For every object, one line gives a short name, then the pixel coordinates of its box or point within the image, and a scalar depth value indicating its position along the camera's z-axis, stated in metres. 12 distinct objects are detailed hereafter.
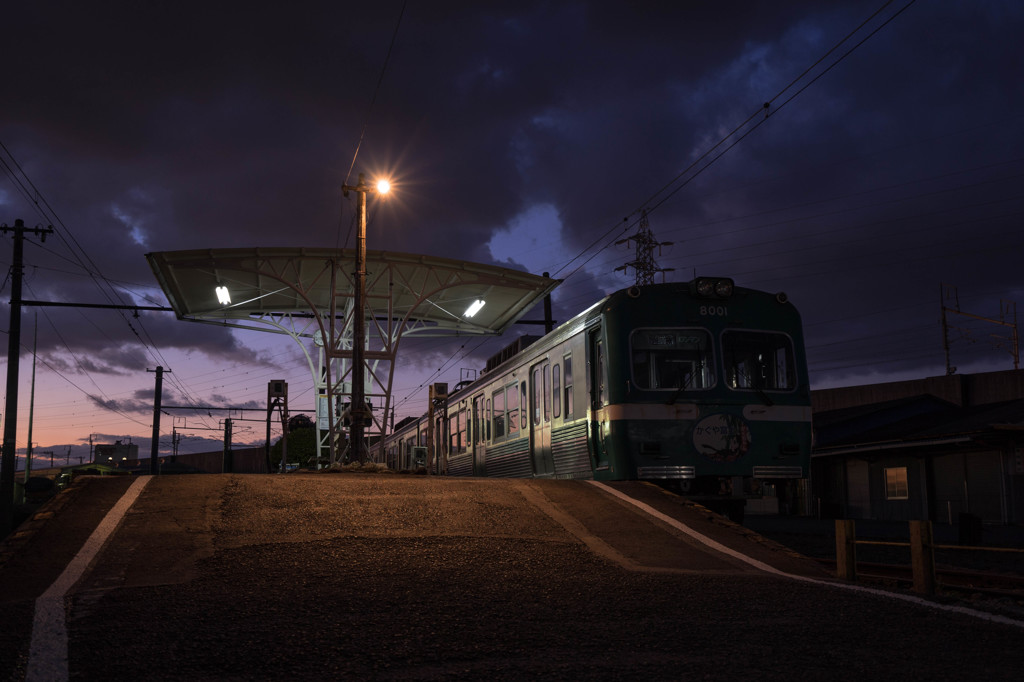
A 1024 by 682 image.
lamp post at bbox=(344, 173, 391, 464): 17.56
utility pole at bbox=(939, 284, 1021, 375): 41.00
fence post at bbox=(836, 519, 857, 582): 7.95
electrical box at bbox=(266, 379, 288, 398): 20.80
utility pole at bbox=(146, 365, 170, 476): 44.88
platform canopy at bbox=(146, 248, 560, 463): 20.72
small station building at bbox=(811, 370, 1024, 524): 21.53
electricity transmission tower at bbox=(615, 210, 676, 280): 44.25
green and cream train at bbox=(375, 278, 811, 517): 11.46
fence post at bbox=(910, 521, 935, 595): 7.24
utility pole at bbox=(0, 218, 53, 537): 23.64
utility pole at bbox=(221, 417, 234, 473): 49.84
